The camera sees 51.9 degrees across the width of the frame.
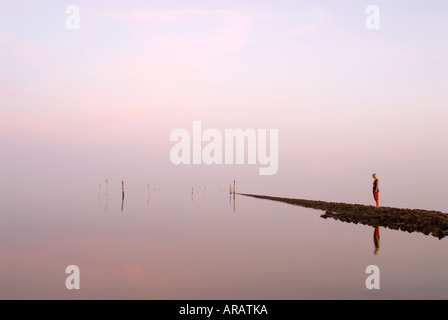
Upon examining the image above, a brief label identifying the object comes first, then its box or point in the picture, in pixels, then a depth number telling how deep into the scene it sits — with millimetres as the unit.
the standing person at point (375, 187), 27375
